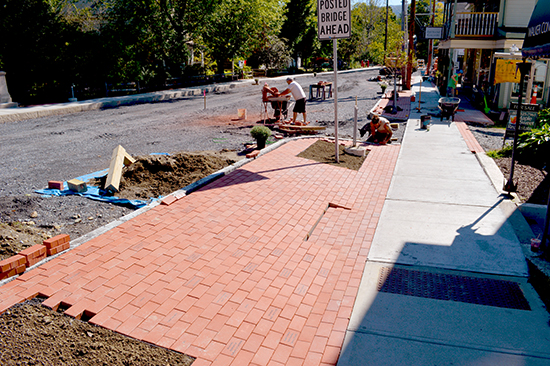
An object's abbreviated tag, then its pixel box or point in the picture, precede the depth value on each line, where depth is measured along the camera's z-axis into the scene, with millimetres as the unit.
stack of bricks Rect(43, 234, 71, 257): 5156
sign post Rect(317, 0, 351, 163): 9117
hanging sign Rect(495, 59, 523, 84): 13542
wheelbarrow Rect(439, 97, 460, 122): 15961
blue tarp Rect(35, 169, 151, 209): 7109
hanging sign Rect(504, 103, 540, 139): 11750
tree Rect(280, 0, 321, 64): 48656
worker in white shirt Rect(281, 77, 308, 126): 13891
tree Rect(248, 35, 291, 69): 44094
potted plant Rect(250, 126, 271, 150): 10578
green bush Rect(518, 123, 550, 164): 10105
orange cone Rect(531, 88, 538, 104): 16969
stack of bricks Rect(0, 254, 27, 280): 4625
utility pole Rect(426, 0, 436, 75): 45447
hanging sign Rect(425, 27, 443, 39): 28031
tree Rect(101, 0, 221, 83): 25750
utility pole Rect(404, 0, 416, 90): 25844
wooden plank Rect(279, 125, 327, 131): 13367
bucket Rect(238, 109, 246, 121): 16812
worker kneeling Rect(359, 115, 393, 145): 12156
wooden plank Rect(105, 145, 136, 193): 7477
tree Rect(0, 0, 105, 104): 21109
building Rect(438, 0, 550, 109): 17078
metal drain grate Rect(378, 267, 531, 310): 4609
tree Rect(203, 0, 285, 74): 33844
